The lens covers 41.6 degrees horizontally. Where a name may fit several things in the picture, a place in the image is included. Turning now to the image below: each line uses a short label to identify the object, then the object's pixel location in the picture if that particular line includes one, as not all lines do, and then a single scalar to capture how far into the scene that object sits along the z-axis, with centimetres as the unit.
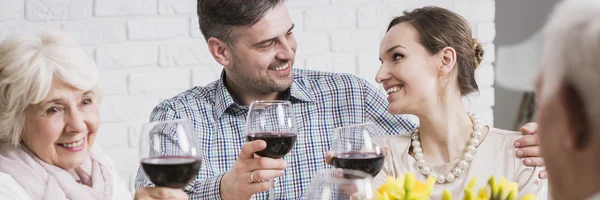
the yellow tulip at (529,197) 138
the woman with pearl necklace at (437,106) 225
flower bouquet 133
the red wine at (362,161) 176
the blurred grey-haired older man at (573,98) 88
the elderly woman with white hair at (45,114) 191
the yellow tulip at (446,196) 133
